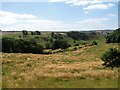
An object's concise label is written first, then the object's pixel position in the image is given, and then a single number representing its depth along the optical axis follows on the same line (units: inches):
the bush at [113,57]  601.3
